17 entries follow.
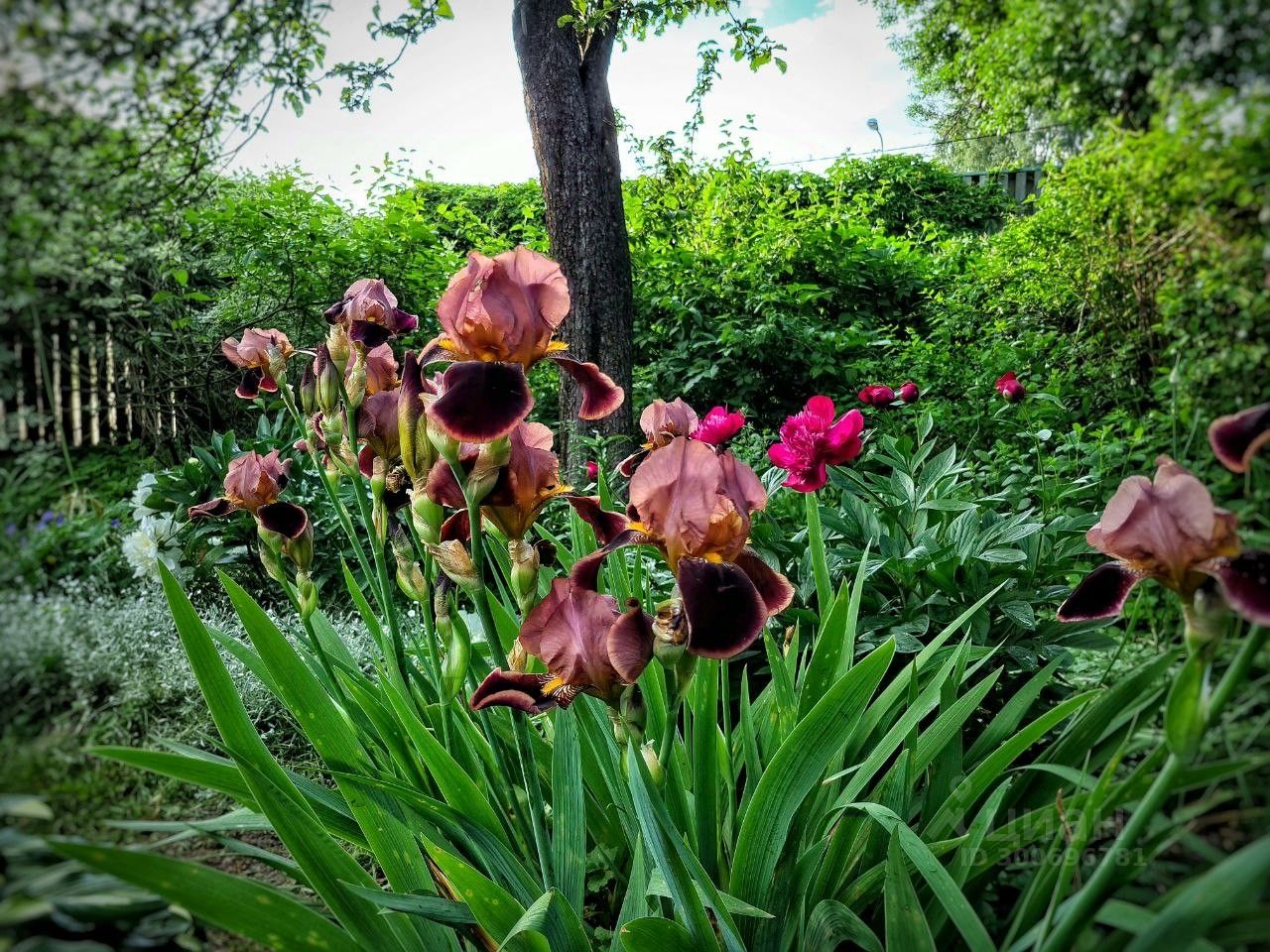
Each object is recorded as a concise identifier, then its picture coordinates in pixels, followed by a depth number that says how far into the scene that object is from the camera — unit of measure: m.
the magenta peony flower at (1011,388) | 1.40
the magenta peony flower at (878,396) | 2.38
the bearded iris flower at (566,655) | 0.85
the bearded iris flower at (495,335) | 0.82
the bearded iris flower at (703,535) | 0.75
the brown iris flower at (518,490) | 0.93
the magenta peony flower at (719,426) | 1.87
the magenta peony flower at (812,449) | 1.82
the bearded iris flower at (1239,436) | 0.55
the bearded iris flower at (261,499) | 1.24
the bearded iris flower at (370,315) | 1.18
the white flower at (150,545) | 1.03
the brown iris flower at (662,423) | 1.28
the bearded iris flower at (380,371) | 1.21
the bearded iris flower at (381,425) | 1.12
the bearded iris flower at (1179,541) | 0.53
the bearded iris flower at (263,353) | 1.38
